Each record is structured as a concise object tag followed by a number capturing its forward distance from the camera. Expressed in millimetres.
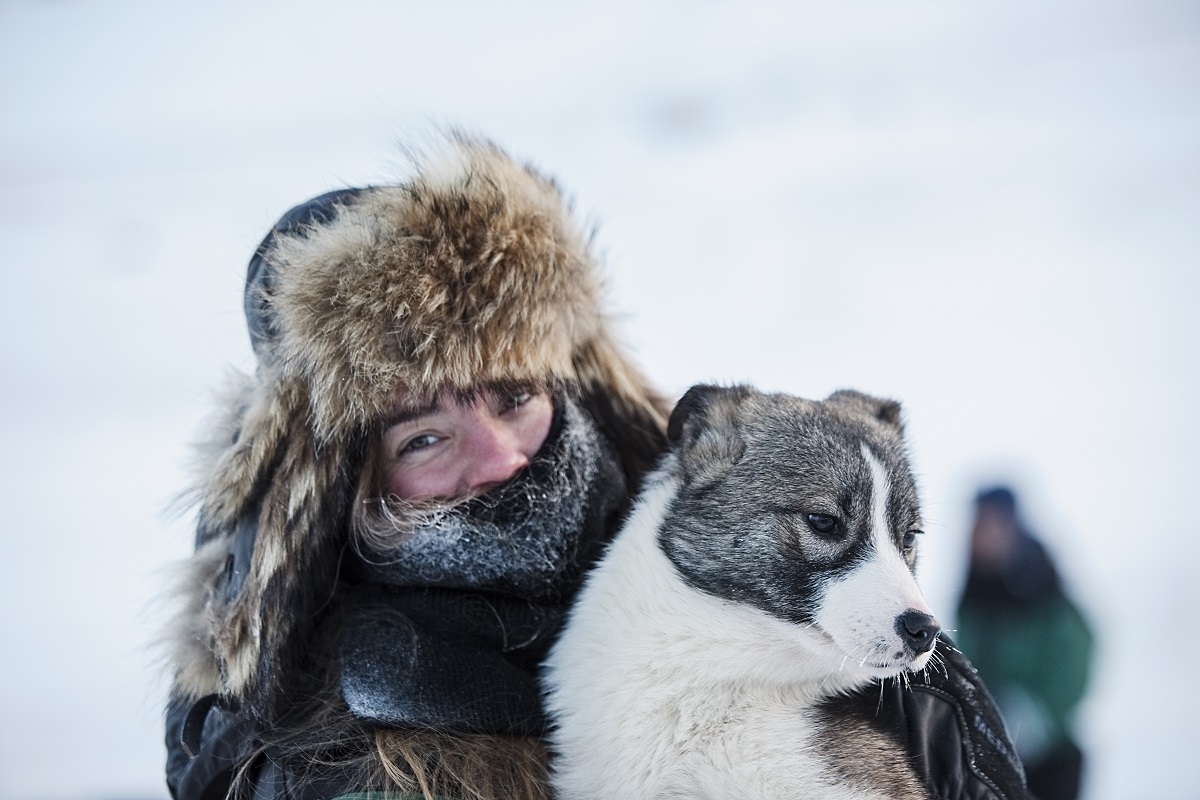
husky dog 2214
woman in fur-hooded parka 2248
